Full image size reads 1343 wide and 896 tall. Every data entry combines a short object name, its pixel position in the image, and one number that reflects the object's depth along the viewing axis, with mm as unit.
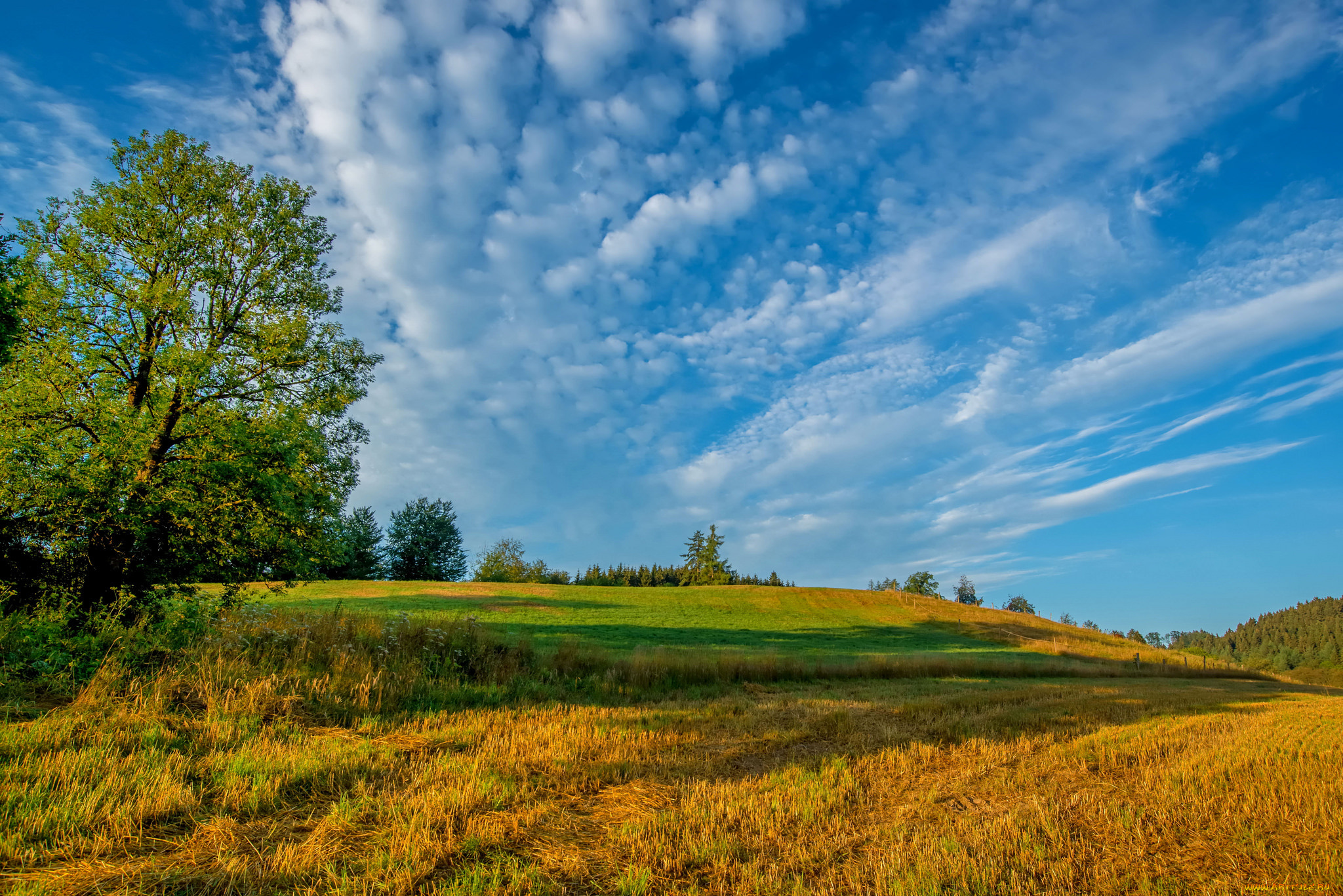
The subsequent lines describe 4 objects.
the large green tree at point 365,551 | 72188
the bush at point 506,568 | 96812
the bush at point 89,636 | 9312
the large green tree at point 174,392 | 12773
